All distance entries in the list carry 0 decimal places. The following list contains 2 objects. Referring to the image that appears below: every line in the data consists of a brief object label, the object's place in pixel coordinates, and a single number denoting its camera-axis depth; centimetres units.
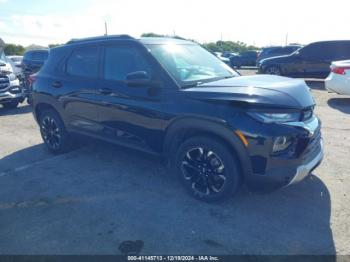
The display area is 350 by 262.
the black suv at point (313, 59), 1258
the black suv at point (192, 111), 304
